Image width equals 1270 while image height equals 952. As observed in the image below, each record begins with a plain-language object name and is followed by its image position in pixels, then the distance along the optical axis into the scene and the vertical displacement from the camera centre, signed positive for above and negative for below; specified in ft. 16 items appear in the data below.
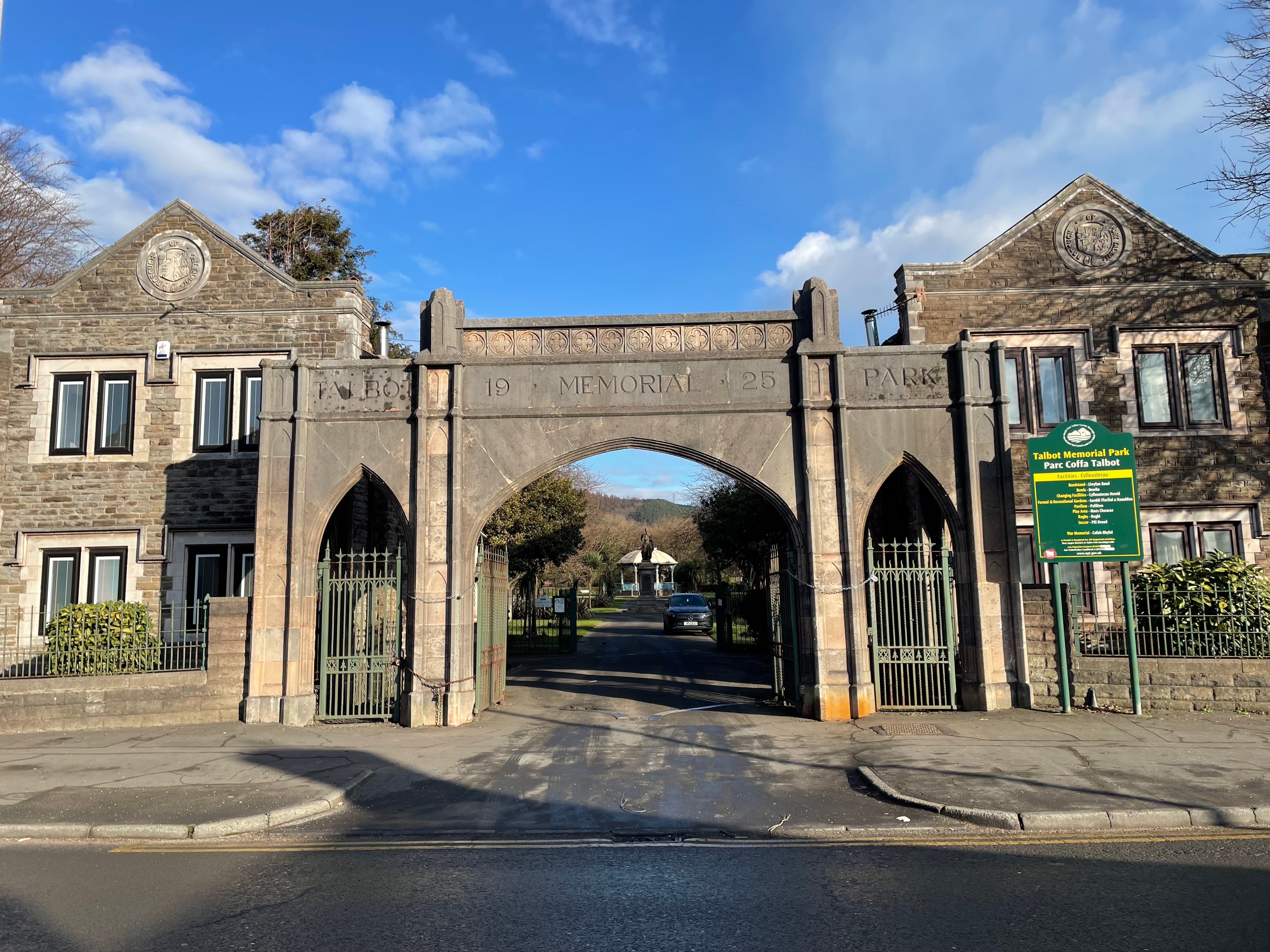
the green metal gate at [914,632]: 43.96 -2.20
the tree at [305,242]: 101.81 +41.34
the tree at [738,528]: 89.10 +6.78
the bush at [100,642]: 44.91 -1.86
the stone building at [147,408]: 57.11 +12.83
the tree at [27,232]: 87.81 +37.50
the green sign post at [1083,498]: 42.19 +4.09
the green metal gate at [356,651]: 44.62 -2.60
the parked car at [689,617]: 124.26 -3.49
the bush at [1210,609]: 43.11 -1.38
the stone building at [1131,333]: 56.34 +16.07
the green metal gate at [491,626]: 47.19 -1.64
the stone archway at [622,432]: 43.91 +8.15
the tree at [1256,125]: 54.95 +28.00
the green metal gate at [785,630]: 46.73 -2.21
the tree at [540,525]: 99.04 +8.08
